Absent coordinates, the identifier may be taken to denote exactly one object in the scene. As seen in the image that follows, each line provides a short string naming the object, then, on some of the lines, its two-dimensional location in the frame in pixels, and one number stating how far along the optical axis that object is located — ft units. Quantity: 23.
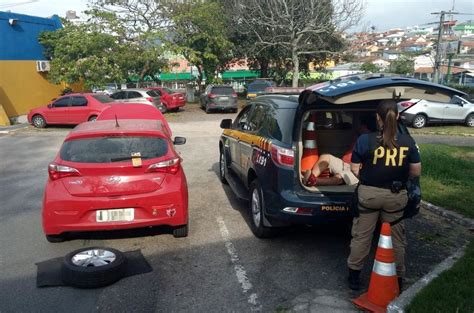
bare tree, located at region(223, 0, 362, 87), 88.58
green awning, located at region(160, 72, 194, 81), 179.37
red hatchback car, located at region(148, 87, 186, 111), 79.20
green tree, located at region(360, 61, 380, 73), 169.35
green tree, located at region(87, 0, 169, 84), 78.89
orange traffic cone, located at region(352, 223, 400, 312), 12.22
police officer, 12.41
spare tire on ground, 13.66
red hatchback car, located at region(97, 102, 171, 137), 31.91
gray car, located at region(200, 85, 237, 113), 80.07
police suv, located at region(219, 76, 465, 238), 13.85
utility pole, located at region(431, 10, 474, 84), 119.85
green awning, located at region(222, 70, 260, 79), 174.64
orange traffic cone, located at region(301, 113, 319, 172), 18.07
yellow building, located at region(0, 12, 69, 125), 67.26
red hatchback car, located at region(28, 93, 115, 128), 58.80
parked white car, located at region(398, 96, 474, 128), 61.87
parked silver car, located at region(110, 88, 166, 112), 69.41
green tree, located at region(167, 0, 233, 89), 86.54
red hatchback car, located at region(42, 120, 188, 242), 16.33
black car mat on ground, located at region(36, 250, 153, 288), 14.25
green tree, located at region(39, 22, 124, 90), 72.95
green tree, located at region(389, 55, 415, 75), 174.38
